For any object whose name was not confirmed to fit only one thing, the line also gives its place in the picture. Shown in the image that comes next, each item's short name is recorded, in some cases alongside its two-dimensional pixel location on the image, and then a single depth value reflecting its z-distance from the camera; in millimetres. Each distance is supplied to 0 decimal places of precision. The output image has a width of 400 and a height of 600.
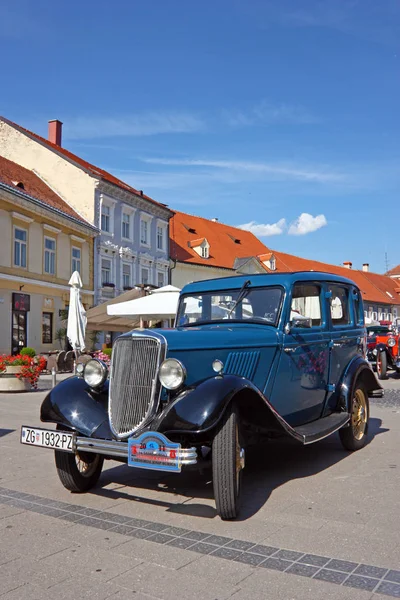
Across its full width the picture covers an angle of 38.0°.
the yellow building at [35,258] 22734
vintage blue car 4320
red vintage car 17453
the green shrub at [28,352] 18894
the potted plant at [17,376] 13641
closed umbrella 15961
